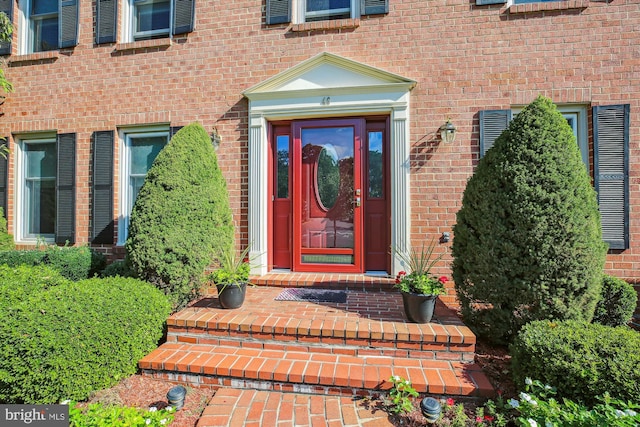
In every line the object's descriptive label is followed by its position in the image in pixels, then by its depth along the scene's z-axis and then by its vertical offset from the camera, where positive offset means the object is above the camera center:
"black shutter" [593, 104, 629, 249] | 3.67 +0.61
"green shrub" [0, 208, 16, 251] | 4.64 -0.28
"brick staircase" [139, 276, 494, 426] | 2.23 -1.15
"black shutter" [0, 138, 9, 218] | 4.91 +0.65
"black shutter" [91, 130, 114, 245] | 4.62 +0.44
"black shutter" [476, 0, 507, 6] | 3.89 +2.84
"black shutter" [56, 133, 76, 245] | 4.71 +0.49
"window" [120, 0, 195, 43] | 4.50 +3.14
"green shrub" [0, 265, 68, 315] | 2.59 -0.59
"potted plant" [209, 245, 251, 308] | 3.02 -0.63
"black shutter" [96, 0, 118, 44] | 4.66 +3.10
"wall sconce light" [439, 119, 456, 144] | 3.84 +1.13
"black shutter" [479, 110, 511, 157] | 3.84 +1.23
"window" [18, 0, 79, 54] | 5.05 +3.29
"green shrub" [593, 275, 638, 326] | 3.16 -0.89
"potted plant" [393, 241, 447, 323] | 2.68 -0.66
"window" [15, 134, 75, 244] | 4.96 +0.54
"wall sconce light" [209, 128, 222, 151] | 4.30 +1.16
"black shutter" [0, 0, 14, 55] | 4.94 +2.92
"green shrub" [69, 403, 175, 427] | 1.83 -1.24
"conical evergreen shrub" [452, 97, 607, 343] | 2.46 -0.12
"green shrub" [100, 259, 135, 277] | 3.90 -0.65
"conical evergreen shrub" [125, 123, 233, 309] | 3.08 +0.00
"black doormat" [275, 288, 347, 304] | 3.40 -0.89
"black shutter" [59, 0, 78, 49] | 4.77 +3.18
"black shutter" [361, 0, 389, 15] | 4.08 +2.91
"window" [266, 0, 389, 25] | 4.24 +3.01
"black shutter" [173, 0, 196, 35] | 4.46 +3.05
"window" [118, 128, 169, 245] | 4.71 +0.94
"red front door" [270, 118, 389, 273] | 4.21 +0.38
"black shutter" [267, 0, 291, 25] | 4.27 +2.96
